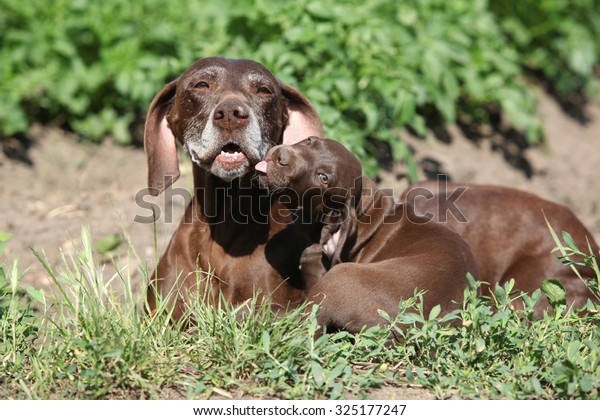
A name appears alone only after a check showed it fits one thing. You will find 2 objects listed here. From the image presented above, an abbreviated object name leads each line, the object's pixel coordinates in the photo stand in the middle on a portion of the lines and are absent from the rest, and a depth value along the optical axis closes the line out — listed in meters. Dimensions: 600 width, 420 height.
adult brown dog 10.51
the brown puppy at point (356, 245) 9.31
